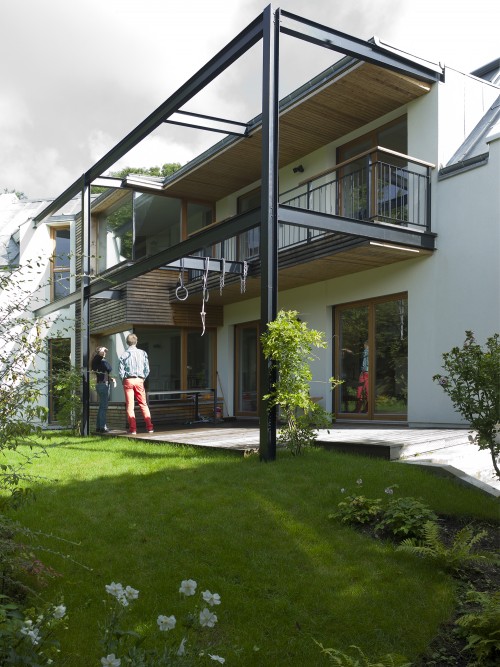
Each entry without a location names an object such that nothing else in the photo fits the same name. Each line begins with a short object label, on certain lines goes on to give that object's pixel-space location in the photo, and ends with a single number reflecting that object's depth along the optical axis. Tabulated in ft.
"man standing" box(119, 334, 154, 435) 34.71
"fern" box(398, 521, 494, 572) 13.10
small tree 22.21
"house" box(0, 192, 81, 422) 62.54
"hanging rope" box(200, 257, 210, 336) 39.58
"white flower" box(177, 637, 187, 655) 7.04
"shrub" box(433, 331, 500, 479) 16.14
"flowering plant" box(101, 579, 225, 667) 7.00
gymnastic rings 47.75
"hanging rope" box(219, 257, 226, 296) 38.32
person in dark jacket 40.16
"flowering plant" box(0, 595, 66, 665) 7.04
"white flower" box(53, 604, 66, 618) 7.39
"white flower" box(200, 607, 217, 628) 7.00
